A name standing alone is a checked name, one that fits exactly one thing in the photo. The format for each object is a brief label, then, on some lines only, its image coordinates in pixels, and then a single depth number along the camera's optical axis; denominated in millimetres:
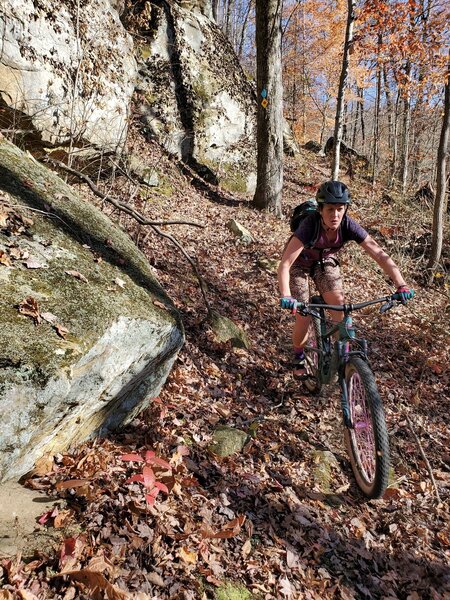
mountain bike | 3338
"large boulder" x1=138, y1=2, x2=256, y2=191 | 11148
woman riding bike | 3867
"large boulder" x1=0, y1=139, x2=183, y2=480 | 2420
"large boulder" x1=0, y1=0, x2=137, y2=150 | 6469
